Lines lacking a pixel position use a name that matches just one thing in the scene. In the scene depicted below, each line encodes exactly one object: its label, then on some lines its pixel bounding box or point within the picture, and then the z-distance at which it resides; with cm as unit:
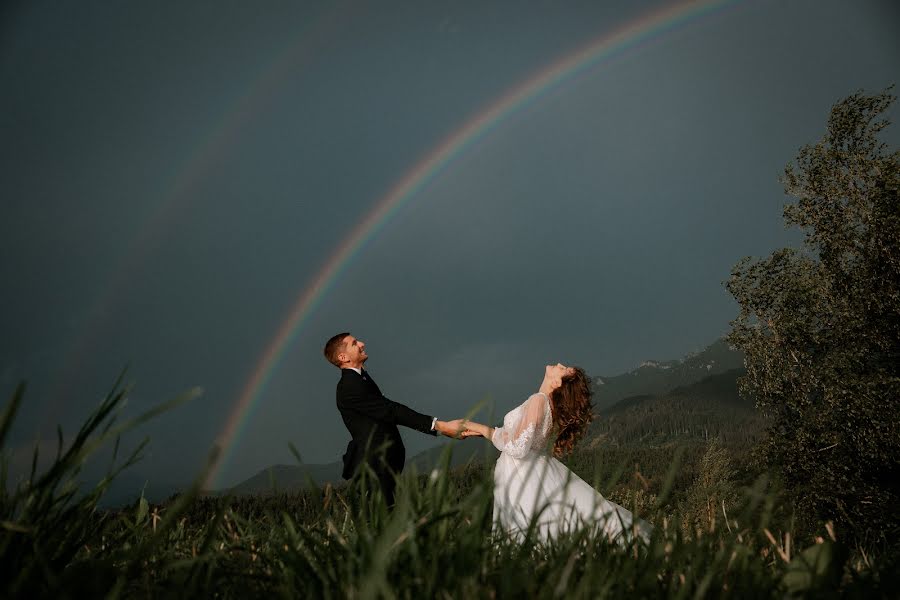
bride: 595
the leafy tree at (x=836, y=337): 1992
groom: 865
